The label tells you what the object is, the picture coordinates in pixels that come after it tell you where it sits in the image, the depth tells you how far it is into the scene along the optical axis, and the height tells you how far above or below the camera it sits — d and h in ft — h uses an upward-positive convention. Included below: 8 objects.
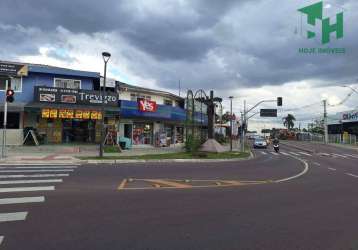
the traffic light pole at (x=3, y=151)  75.65 -3.52
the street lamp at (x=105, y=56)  82.35 +15.07
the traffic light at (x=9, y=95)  74.54 +6.62
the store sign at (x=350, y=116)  262.22 +12.32
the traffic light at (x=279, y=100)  161.58 +13.33
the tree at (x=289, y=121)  579.89 +19.38
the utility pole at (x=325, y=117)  257.63 +11.11
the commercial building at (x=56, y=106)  102.73 +6.72
